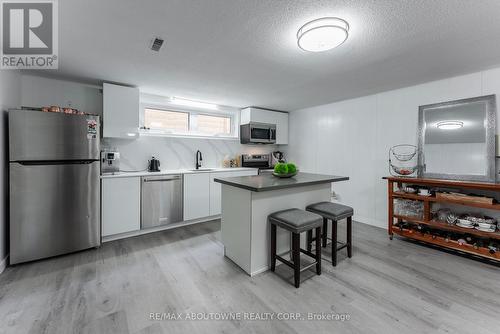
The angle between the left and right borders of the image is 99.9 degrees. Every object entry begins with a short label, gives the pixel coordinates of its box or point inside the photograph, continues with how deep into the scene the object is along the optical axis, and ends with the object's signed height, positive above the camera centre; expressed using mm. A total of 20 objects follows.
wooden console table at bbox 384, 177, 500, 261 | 2344 -750
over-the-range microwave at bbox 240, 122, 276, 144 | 4547 +705
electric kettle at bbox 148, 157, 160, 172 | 3621 -12
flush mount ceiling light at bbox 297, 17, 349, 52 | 1573 +1017
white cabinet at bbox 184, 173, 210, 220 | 3605 -551
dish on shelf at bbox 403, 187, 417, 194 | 2955 -353
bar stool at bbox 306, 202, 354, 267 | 2266 -560
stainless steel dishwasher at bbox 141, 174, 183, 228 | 3204 -572
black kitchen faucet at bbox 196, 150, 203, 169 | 4173 +108
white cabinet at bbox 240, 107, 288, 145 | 4617 +1070
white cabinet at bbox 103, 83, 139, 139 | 3045 +792
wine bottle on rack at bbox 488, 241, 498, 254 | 2324 -918
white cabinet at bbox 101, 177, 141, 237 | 2895 -581
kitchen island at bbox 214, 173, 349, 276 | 2121 -488
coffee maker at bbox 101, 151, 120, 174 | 3148 +34
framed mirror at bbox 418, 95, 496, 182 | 2551 +340
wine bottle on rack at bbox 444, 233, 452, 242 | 2623 -913
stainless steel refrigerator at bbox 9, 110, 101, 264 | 2268 -227
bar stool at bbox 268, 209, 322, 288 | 1915 -574
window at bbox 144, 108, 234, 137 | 3846 +850
